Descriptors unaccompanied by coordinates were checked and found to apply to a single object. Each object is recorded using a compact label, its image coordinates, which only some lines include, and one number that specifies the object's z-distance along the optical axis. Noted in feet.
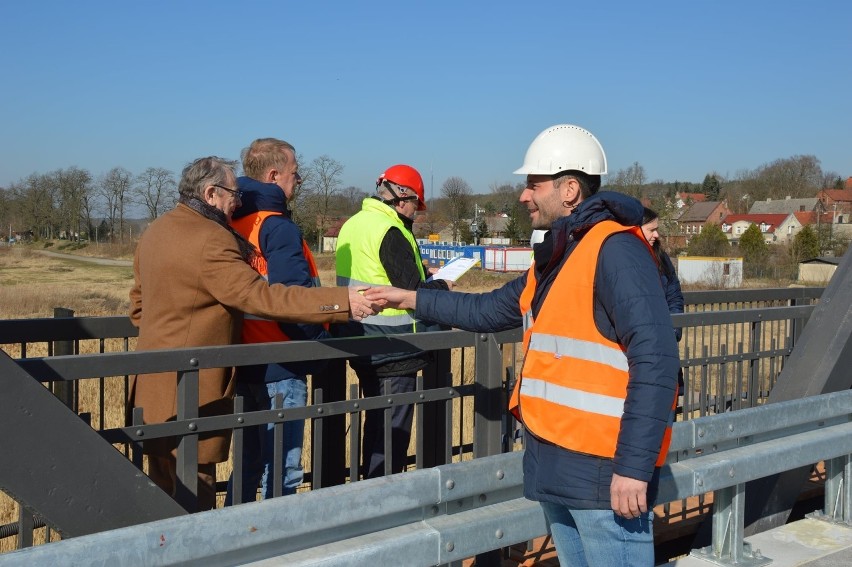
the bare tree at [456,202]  284.86
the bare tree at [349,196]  238.82
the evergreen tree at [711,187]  440.04
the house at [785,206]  354.33
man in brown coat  10.79
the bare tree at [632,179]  240.24
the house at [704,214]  388.57
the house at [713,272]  120.98
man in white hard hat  7.93
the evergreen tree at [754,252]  144.30
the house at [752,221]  357.20
